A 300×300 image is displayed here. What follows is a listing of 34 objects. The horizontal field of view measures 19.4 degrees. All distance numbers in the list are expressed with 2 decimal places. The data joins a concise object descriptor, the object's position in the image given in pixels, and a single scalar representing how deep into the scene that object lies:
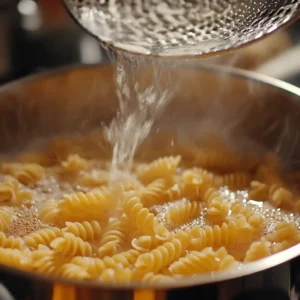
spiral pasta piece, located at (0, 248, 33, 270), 0.62
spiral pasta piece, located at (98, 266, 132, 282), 0.59
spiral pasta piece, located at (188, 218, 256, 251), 0.67
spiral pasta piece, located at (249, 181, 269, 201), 0.74
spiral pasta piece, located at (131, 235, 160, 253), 0.66
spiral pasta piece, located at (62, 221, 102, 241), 0.67
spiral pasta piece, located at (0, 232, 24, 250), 0.66
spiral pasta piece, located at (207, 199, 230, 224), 0.70
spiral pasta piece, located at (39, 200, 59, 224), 0.70
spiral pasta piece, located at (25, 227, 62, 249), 0.66
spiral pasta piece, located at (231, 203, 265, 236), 0.70
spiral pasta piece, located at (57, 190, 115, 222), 0.69
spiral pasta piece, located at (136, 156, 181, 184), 0.75
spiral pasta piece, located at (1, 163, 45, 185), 0.75
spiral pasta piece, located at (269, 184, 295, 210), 0.73
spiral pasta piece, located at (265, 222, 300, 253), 0.67
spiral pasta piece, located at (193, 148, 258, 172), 0.78
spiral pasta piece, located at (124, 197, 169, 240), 0.67
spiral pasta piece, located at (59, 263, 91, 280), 0.60
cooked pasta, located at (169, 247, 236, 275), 0.63
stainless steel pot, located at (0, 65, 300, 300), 0.75
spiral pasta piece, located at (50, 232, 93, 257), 0.65
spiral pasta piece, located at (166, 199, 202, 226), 0.70
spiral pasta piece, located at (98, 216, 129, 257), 0.66
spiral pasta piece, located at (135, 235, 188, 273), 0.62
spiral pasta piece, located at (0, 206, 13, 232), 0.69
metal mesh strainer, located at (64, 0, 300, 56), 0.62
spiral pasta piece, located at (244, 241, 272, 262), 0.64
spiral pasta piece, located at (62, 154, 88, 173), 0.76
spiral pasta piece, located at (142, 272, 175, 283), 0.60
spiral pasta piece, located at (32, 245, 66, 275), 0.62
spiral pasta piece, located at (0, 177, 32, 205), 0.72
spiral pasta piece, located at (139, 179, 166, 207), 0.72
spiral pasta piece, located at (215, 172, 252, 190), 0.76
